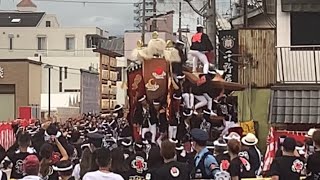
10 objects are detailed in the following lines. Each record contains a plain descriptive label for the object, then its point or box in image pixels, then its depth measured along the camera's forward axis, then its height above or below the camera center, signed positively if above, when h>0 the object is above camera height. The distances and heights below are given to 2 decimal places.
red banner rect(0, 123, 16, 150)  25.59 -1.34
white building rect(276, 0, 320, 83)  25.38 +1.68
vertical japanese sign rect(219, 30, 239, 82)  28.16 +1.40
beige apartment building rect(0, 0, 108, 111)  81.31 +5.44
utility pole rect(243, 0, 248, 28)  31.97 +3.20
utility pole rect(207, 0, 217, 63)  27.78 +2.62
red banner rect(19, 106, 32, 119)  33.61 -0.84
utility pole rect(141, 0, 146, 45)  50.59 +5.12
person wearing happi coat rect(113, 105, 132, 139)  15.55 -0.64
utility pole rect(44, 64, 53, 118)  48.76 -0.18
